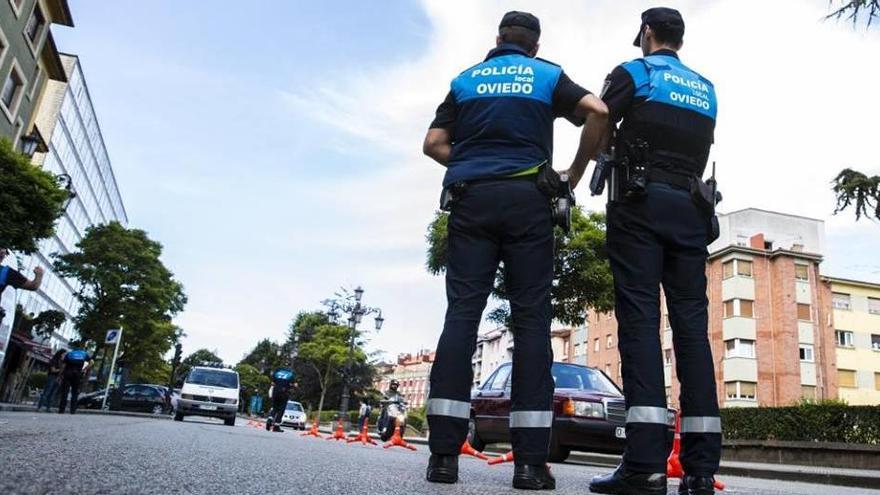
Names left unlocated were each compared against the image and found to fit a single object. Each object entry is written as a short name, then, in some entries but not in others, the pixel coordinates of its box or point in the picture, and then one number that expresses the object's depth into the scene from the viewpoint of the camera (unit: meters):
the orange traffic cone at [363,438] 13.29
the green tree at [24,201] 14.24
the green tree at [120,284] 31.56
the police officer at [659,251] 2.65
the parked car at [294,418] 33.47
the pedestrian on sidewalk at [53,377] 15.84
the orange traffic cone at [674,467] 6.19
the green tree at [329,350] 56.53
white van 18.39
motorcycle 15.10
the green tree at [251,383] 93.78
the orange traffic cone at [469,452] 8.30
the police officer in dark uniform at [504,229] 2.73
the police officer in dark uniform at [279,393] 15.87
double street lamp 31.12
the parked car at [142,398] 24.98
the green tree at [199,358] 108.69
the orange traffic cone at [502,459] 6.15
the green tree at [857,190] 11.34
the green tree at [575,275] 25.03
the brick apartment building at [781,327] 41.47
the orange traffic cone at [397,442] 11.02
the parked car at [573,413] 8.08
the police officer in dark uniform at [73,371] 14.95
